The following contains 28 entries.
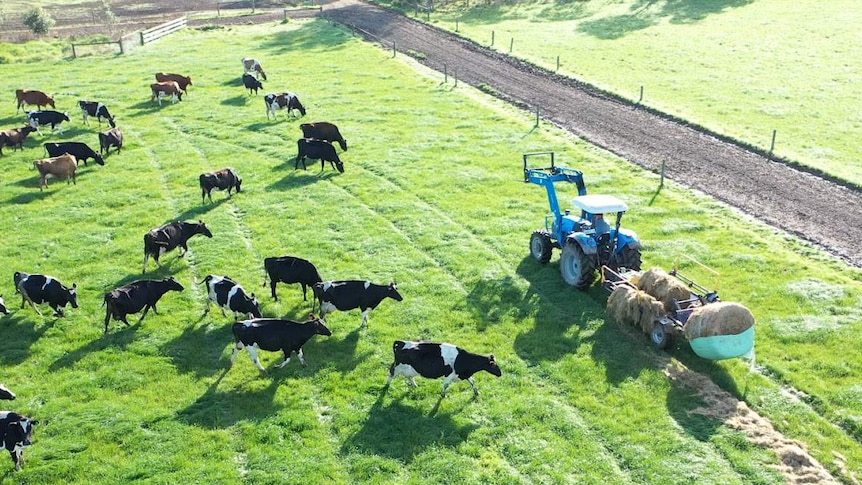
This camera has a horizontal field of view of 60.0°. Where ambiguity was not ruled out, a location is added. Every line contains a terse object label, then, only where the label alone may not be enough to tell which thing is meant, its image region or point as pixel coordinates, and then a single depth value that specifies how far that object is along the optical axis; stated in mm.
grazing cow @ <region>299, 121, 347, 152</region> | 33844
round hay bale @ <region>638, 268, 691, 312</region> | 18609
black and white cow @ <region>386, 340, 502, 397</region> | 16625
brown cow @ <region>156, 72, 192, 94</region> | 43062
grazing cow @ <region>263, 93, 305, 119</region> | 38156
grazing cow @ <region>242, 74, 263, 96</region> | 42562
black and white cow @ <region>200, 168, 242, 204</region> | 27578
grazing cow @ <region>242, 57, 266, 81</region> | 45741
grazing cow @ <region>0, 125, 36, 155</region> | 33188
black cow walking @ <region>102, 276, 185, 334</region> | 19141
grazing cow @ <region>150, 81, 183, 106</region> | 40903
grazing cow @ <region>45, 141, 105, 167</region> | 31406
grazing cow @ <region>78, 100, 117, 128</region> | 36781
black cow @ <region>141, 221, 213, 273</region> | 22438
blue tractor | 20781
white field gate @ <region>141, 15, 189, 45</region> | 58550
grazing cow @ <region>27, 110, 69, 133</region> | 35344
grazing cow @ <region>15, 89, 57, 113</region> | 38906
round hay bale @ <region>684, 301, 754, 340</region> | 16656
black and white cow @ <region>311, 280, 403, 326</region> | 19516
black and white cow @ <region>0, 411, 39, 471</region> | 14383
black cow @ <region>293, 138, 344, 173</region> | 31188
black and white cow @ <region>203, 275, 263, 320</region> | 19500
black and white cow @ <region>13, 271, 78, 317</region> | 19830
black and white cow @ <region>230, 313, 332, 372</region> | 17531
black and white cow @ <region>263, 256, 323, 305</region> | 20734
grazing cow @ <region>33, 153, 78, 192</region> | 29625
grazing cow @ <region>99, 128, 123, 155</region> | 33188
